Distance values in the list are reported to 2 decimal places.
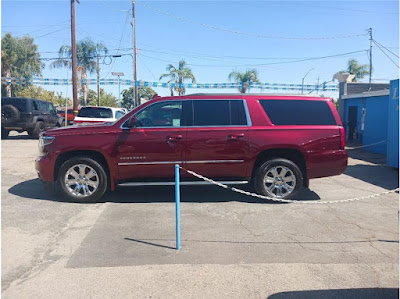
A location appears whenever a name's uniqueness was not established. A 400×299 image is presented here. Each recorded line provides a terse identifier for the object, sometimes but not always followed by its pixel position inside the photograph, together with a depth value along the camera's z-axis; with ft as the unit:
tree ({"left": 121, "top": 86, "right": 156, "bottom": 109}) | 222.48
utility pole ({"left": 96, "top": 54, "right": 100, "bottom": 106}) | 135.54
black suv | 52.42
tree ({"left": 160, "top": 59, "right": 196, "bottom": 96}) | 124.77
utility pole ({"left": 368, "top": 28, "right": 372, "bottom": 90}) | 85.44
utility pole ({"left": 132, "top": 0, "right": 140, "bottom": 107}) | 99.91
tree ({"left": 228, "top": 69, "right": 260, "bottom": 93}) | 123.03
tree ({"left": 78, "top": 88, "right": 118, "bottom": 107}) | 176.59
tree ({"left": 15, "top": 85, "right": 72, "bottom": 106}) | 153.89
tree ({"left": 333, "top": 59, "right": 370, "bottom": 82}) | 123.75
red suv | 19.29
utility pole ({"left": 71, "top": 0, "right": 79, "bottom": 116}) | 72.15
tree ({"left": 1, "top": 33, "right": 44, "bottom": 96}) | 139.33
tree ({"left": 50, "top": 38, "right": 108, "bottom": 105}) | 122.62
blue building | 31.73
